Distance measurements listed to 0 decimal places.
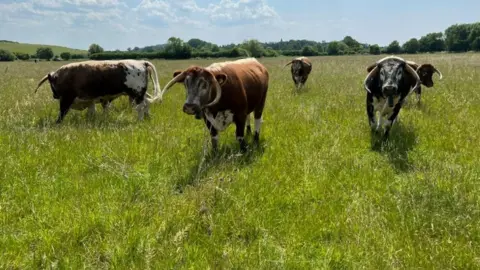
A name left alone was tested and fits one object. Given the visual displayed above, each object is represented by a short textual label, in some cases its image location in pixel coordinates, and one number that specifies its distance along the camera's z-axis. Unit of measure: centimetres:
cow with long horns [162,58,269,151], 584
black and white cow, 719
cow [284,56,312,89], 1596
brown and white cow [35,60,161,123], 969
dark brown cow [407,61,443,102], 982
